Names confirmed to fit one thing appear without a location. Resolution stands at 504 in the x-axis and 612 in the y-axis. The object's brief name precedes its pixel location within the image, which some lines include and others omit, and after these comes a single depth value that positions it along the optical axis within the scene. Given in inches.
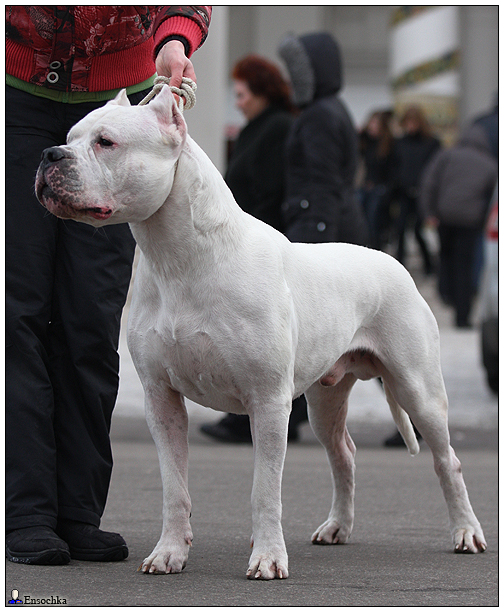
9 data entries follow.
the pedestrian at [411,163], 1196.5
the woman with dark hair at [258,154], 563.2
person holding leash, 315.0
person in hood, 530.3
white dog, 268.7
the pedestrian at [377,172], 1165.7
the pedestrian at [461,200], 987.9
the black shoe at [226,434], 565.9
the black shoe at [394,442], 562.6
